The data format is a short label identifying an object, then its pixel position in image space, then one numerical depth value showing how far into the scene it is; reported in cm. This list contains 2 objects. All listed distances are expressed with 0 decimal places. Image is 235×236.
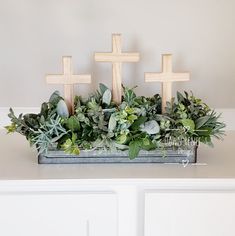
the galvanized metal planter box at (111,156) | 105
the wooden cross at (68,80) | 108
